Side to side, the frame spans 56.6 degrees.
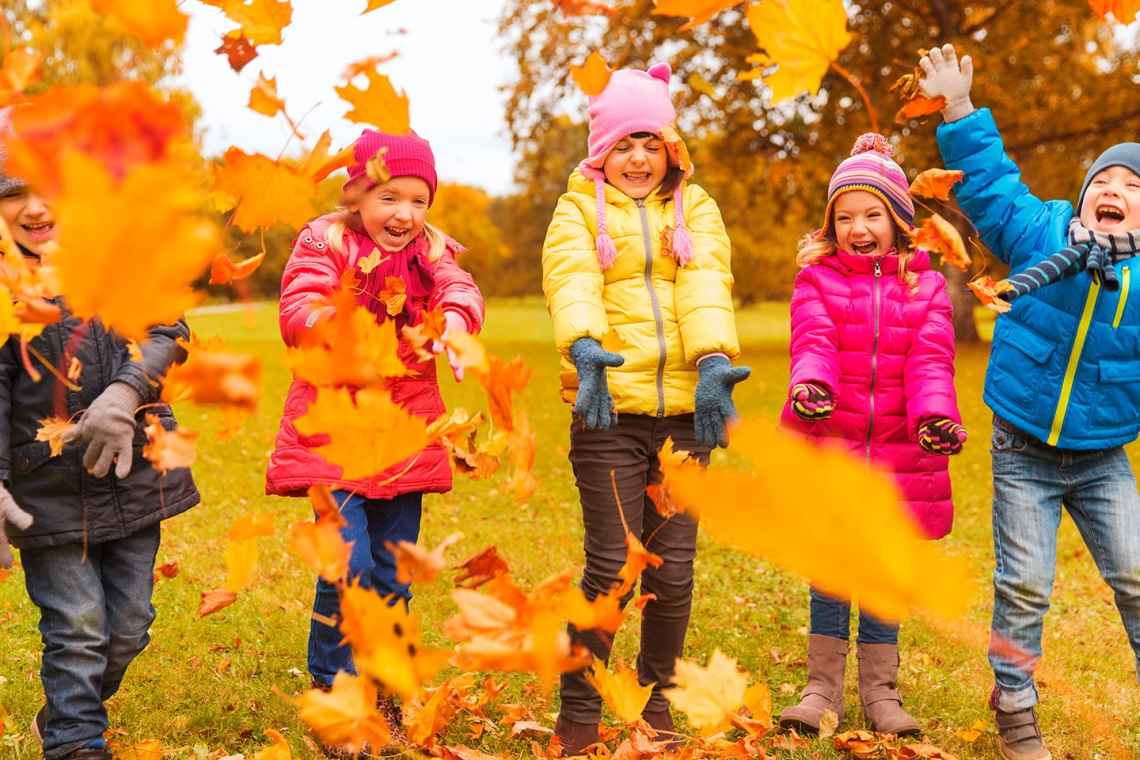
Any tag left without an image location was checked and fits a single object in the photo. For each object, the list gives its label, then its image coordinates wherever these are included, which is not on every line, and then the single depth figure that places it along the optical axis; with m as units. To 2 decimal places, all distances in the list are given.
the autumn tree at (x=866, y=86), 15.12
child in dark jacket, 2.48
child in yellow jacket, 2.86
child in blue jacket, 2.87
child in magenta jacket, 3.08
